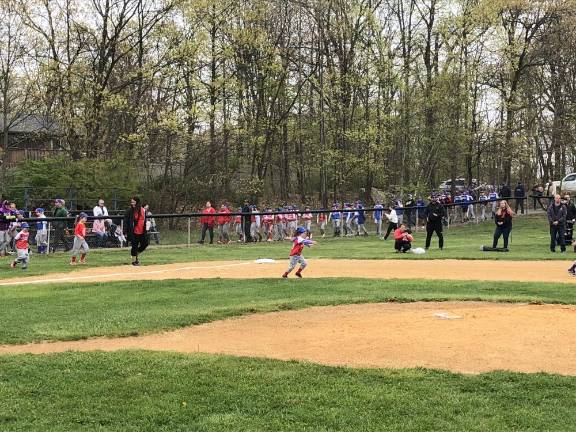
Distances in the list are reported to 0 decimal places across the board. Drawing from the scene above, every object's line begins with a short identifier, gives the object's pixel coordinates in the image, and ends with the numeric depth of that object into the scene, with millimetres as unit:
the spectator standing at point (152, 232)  24770
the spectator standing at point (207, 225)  25733
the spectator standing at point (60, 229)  21438
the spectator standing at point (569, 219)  21891
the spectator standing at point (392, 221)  26594
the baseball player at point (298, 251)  13875
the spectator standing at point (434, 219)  21703
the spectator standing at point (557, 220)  20453
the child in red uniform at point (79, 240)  18688
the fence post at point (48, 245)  21391
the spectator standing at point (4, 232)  19803
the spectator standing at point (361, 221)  29062
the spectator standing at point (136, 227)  17688
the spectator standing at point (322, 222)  28909
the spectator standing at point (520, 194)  37281
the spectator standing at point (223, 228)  26219
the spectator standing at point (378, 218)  29766
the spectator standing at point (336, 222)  28875
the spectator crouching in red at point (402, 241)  21266
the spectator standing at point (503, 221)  20859
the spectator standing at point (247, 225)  26922
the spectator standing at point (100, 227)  22942
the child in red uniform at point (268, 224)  27625
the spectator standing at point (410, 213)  29350
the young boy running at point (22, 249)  16969
